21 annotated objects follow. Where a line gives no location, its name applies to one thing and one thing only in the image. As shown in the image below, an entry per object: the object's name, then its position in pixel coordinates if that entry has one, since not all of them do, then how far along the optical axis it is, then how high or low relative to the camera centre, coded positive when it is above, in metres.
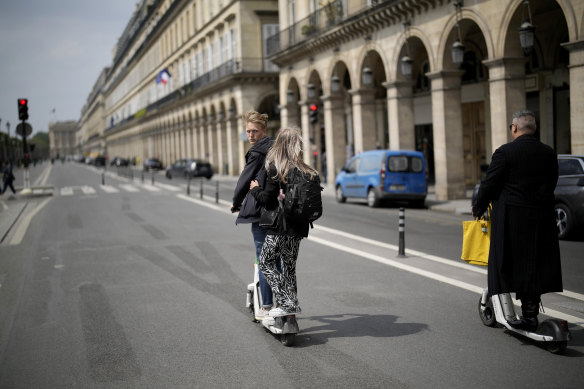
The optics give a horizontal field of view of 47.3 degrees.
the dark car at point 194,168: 45.97 +0.03
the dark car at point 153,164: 68.78 +0.63
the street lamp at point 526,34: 16.45 +3.00
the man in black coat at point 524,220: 5.31 -0.52
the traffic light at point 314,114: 28.20 +2.11
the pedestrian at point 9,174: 31.58 +0.07
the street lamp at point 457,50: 19.95 +3.26
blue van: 20.36 -0.49
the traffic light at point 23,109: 26.84 +2.66
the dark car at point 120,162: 92.03 +1.30
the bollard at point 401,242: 10.17 -1.28
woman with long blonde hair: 5.48 -0.53
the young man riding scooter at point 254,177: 5.78 -0.09
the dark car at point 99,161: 96.75 +1.66
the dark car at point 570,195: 11.88 -0.74
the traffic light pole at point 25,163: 27.03 +0.51
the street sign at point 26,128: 26.76 +1.89
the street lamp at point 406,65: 22.84 +3.28
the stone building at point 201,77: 46.91 +7.90
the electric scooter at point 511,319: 5.15 -1.38
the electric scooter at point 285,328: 5.61 -1.39
